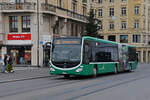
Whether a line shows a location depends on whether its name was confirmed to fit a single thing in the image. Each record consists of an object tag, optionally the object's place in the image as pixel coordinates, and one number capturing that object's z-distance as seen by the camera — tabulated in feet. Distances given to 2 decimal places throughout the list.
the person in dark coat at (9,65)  84.84
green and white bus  67.46
